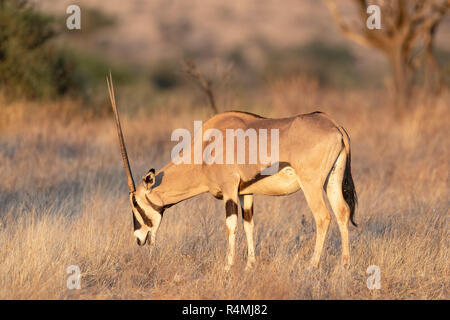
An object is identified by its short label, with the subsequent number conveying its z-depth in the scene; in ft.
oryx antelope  38.55
